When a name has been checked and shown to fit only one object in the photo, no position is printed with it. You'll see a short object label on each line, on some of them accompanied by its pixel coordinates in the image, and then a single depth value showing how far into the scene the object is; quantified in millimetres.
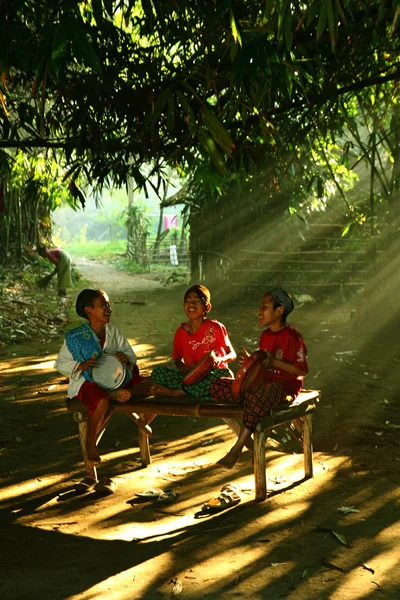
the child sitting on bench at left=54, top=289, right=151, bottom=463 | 4828
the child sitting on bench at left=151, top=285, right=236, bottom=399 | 5008
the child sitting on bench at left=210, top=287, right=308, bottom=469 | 4586
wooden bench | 4531
